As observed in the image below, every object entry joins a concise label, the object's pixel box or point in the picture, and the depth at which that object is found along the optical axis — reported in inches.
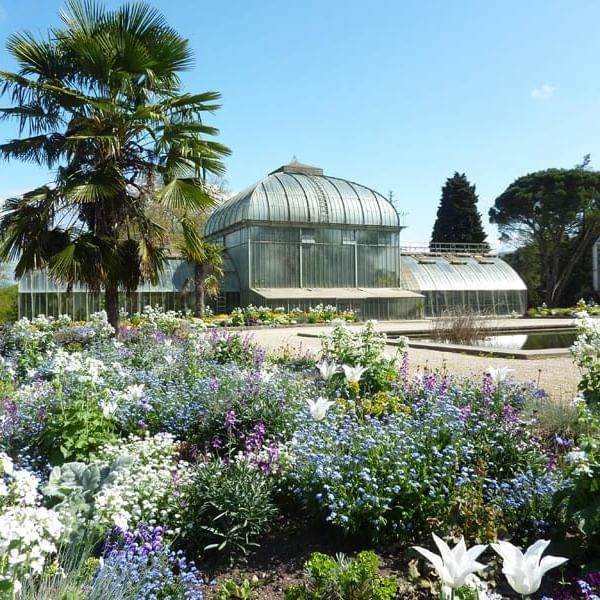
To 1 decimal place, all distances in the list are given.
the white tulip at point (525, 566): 72.8
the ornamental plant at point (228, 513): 126.1
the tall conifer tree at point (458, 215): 1952.5
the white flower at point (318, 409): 158.4
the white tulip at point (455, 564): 74.7
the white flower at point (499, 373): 191.9
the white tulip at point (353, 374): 216.1
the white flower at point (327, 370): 227.9
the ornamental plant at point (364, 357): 249.0
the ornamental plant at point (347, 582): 98.0
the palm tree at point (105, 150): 403.9
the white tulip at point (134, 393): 186.4
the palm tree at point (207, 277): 981.8
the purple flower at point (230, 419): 162.0
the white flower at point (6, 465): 74.3
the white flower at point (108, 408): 164.2
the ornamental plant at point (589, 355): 172.7
